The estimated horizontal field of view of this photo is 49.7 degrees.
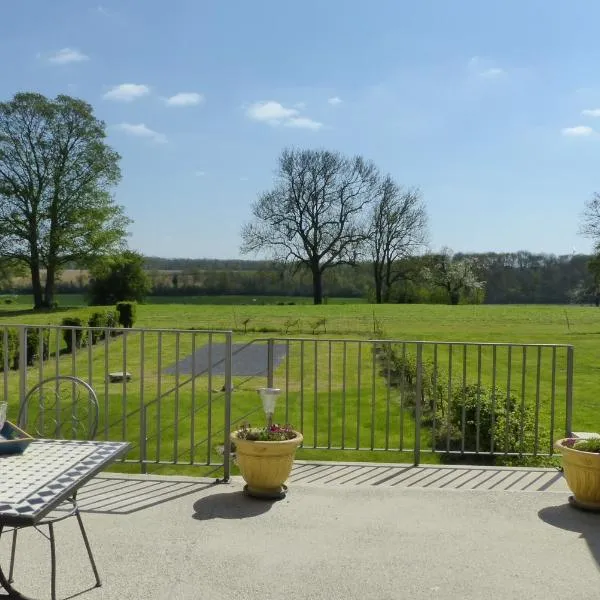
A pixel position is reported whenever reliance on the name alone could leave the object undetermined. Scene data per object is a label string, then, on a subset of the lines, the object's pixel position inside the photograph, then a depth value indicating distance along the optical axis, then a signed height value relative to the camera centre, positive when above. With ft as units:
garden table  6.53 -2.26
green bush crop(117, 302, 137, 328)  77.62 -3.62
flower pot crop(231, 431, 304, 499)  13.26 -3.68
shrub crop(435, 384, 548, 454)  21.50 -4.69
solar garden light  14.07 -2.48
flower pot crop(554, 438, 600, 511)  12.83 -3.66
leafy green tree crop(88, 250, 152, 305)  128.06 -0.21
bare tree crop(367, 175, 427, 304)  140.87 +12.82
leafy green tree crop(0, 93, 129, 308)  104.58 +16.15
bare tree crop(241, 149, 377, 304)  136.26 +15.96
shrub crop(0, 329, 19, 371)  47.35 -4.97
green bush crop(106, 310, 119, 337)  69.87 -3.91
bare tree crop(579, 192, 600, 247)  106.42 +12.17
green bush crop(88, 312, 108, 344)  67.06 -3.96
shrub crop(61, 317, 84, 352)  56.77 -4.61
